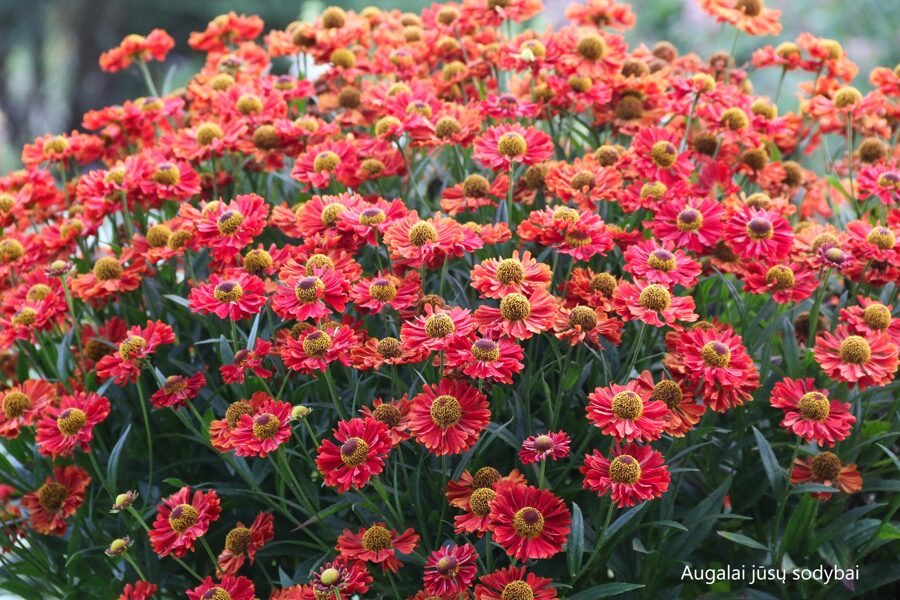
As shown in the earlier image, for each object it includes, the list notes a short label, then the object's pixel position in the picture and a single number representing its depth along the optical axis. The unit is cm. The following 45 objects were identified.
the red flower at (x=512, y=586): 135
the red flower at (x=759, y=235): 147
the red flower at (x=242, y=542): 144
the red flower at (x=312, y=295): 141
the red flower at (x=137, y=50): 180
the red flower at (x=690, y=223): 148
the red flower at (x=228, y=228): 148
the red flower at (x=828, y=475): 144
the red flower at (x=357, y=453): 137
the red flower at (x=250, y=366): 143
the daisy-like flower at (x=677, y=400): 140
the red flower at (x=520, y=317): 139
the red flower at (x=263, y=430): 138
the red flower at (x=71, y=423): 146
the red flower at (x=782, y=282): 147
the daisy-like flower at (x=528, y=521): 136
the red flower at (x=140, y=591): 144
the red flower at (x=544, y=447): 137
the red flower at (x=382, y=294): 142
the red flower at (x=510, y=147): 151
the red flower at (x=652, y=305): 140
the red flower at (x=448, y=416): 137
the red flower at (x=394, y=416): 139
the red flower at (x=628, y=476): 135
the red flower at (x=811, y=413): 140
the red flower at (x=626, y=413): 136
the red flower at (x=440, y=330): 137
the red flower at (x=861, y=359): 142
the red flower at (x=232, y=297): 143
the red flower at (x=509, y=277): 141
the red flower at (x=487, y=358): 137
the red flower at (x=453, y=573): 136
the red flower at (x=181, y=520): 141
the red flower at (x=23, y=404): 149
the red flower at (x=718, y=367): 140
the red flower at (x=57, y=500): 149
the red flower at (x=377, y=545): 138
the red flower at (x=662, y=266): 143
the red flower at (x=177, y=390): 145
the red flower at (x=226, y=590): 140
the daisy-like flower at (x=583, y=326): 141
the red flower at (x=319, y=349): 139
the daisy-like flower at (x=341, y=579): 135
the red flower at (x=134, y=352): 145
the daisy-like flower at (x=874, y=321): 145
